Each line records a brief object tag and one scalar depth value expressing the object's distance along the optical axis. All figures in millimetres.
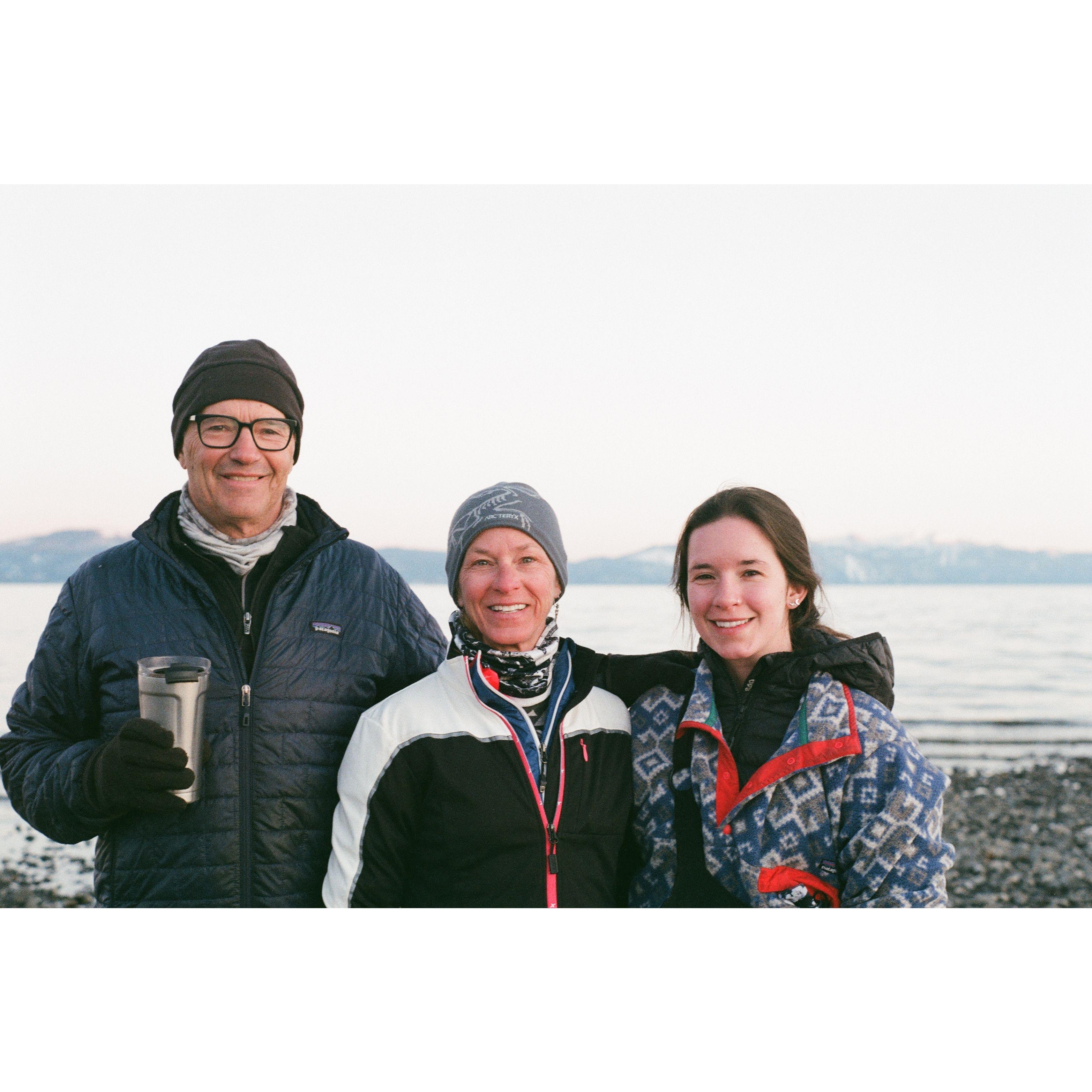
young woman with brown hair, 2189
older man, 2428
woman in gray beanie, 2271
